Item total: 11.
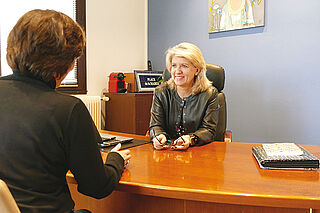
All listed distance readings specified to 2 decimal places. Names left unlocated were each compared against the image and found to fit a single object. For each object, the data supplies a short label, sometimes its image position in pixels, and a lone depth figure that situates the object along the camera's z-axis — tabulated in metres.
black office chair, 2.37
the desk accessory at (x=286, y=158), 1.28
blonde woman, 2.06
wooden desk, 1.02
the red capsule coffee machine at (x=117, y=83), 3.67
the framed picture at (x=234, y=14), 3.16
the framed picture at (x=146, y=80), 3.65
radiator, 3.47
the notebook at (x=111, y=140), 1.65
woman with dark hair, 0.88
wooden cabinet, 3.51
